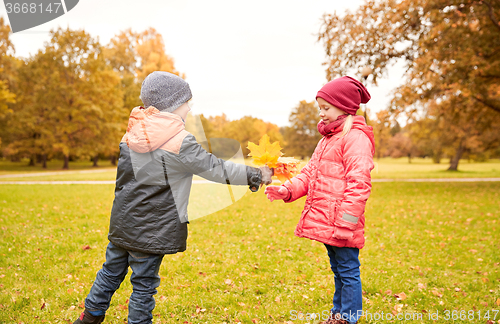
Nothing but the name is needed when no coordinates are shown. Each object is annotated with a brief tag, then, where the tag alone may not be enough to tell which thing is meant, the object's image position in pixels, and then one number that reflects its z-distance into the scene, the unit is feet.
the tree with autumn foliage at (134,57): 107.04
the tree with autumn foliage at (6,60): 90.27
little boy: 7.89
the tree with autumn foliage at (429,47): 36.06
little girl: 8.33
